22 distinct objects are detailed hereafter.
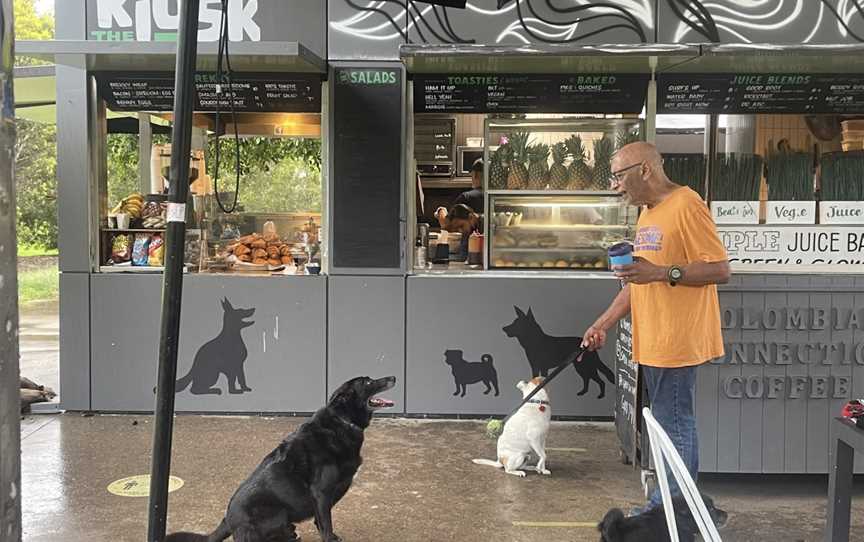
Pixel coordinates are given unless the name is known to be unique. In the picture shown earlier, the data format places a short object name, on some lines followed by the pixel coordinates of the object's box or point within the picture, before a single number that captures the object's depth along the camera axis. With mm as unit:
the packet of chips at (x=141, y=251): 6715
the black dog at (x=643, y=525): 3209
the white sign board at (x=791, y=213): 6160
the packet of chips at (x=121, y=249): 6750
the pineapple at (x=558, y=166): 6742
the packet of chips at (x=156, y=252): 6734
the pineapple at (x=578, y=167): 6719
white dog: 4949
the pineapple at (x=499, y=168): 6723
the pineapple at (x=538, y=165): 6738
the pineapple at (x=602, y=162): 6691
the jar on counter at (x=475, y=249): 6816
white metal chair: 2305
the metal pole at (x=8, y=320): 2312
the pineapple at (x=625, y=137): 6684
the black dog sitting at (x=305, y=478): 3578
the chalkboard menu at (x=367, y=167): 6398
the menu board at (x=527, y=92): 6449
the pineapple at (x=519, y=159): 6734
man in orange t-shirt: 3750
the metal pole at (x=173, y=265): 3355
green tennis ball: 5562
